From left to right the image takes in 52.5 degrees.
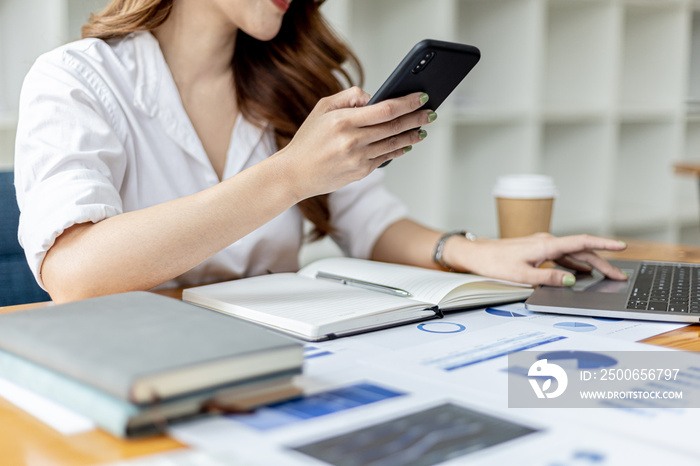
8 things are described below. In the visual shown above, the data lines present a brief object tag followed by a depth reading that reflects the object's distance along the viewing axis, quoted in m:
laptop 0.80
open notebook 0.74
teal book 0.47
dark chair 1.16
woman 0.85
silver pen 0.88
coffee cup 1.16
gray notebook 0.47
